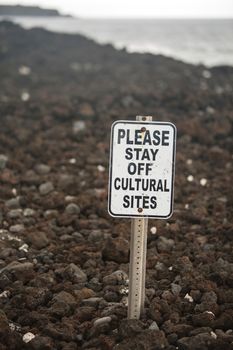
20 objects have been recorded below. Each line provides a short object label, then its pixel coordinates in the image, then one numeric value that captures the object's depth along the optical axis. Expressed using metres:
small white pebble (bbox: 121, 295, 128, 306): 4.39
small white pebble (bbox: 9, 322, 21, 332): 4.01
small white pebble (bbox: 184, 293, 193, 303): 4.44
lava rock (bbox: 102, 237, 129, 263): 5.28
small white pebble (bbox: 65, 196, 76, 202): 7.10
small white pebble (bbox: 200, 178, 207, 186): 8.27
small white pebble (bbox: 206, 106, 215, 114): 13.57
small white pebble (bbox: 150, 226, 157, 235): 6.03
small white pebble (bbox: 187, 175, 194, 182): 8.41
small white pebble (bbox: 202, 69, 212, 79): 22.58
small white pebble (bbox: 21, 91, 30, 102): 15.25
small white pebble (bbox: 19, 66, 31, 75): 21.81
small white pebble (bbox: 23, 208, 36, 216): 6.69
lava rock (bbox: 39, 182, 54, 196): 7.55
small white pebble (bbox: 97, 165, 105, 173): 8.70
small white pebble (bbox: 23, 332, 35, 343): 3.89
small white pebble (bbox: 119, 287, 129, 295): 4.56
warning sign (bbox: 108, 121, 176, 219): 3.63
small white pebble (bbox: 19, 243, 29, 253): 5.45
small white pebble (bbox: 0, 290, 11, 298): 4.54
